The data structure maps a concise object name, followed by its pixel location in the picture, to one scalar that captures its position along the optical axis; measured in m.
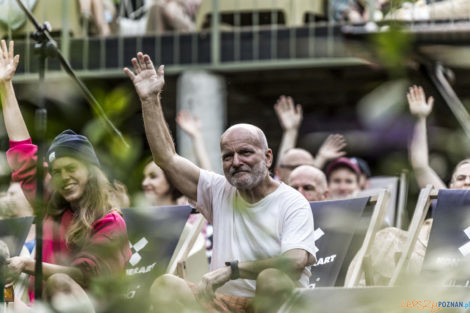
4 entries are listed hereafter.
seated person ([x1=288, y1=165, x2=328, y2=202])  10.67
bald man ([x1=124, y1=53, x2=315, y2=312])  7.01
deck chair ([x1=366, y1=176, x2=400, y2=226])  13.42
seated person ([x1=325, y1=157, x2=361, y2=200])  12.63
